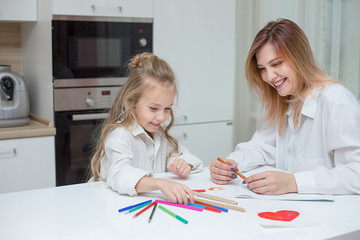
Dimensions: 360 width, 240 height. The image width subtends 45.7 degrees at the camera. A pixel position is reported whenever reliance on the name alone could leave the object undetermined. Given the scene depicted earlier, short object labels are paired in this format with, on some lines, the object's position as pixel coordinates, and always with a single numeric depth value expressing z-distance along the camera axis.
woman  1.34
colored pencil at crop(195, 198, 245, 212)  1.16
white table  1.00
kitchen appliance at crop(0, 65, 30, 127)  2.31
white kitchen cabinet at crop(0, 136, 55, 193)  2.20
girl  1.49
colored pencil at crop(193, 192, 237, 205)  1.21
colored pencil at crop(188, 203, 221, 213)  1.16
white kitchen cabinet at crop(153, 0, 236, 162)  2.59
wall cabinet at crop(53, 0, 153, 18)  2.24
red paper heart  1.10
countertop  2.18
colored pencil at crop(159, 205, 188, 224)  1.07
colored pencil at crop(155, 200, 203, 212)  1.16
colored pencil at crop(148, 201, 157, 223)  1.07
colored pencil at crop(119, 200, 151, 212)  1.14
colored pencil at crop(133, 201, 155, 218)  1.10
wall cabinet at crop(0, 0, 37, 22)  2.34
